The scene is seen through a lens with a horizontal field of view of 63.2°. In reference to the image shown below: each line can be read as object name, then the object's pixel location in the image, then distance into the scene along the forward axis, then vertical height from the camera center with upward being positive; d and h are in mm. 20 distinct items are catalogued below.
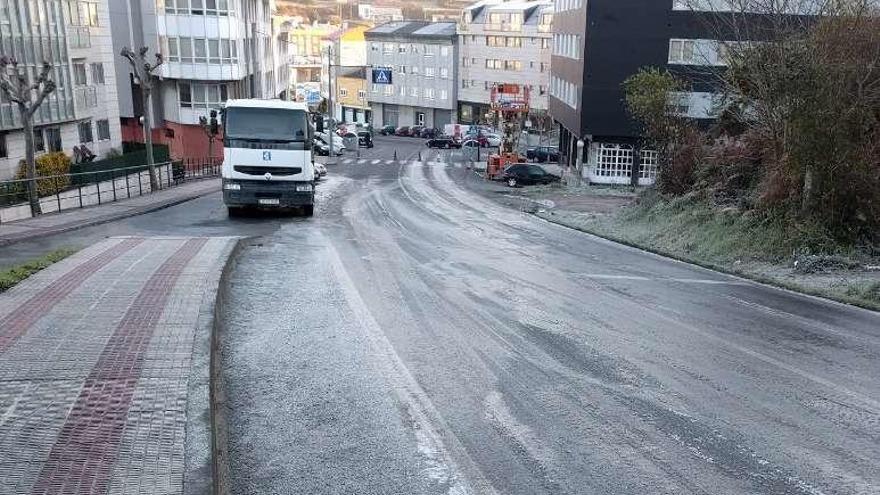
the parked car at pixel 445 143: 73000 -4013
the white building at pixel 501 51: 78062 +5854
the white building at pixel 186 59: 47125 +2887
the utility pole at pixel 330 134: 55606 -2438
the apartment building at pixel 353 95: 102375 +1098
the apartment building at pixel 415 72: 88269 +3882
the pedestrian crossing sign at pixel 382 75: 86625 +3309
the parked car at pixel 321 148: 57178 -3607
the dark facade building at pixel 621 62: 40969 +2359
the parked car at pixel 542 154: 59344 -4163
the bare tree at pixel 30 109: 22569 -179
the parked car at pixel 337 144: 59122 -3452
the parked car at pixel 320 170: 40500 -3842
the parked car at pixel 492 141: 71375 -3724
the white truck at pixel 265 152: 20641 -1399
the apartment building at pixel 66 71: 30234 +1556
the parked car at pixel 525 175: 42031 -4161
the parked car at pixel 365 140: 70938 -3631
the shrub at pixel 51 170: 26350 -2791
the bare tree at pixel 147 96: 29641 +268
